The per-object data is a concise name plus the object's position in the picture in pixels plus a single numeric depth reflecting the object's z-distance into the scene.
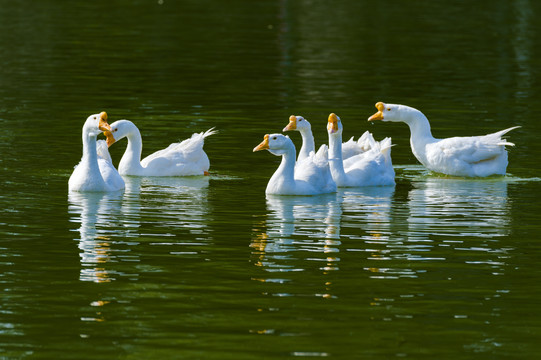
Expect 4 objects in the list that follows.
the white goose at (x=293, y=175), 18.45
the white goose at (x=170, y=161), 20.69
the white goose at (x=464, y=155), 20.81
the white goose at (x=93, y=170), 18.58
